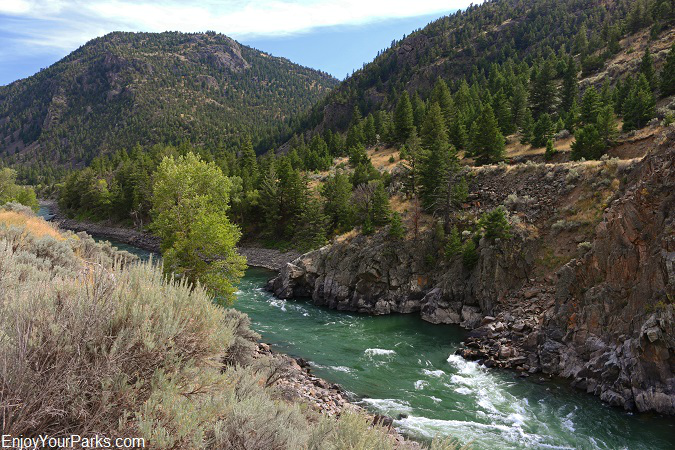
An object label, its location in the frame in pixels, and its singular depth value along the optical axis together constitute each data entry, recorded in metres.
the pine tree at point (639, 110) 33.09
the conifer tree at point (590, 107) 36.91
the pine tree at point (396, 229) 31.17
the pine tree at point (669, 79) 37.97
